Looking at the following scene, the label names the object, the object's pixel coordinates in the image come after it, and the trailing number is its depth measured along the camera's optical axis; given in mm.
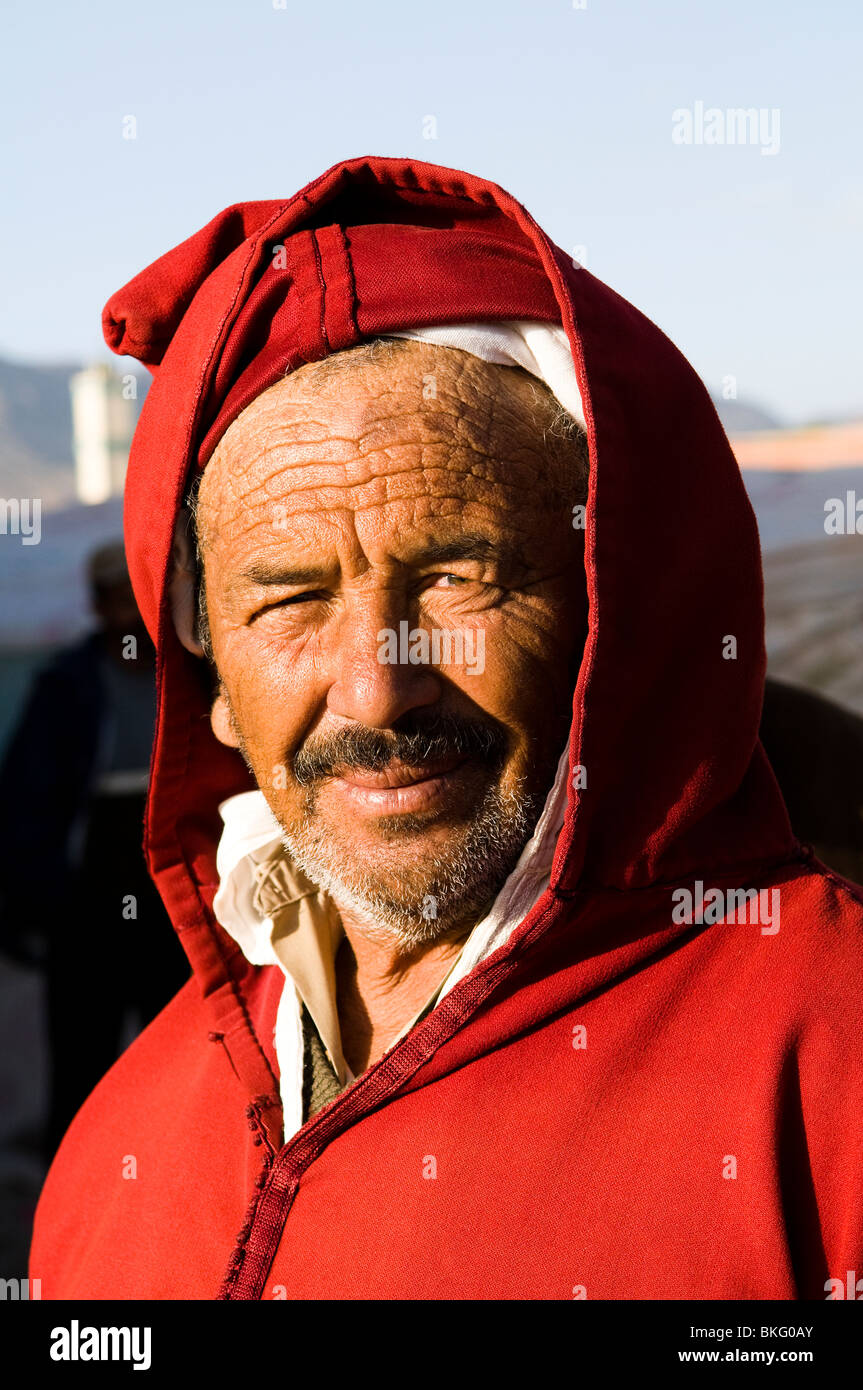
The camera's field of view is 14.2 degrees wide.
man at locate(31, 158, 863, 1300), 1121
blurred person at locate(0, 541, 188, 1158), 2103
